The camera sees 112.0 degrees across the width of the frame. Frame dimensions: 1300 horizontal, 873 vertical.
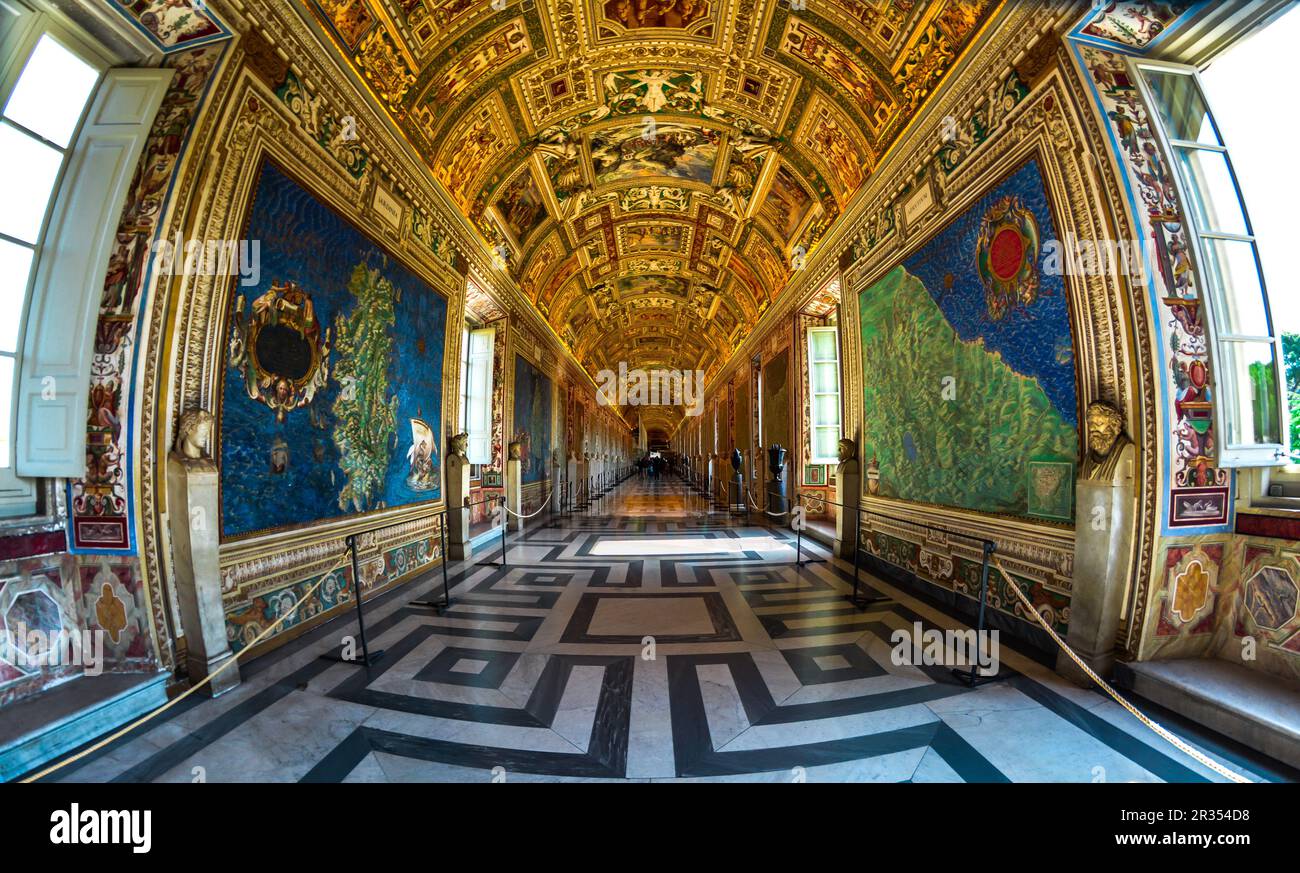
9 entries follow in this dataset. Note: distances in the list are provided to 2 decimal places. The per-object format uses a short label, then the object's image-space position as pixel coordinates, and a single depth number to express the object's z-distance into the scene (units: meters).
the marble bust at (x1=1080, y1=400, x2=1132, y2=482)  3.49
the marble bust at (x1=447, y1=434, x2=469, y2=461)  7.73
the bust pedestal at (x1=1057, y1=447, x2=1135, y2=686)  3.48
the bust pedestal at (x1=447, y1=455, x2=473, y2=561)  7.71
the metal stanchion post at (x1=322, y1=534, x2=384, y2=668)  3.79
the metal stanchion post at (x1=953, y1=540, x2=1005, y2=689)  3.51
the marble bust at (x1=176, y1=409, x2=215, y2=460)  3.45
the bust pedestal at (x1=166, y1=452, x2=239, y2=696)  3.41
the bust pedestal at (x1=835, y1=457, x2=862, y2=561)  7.68
